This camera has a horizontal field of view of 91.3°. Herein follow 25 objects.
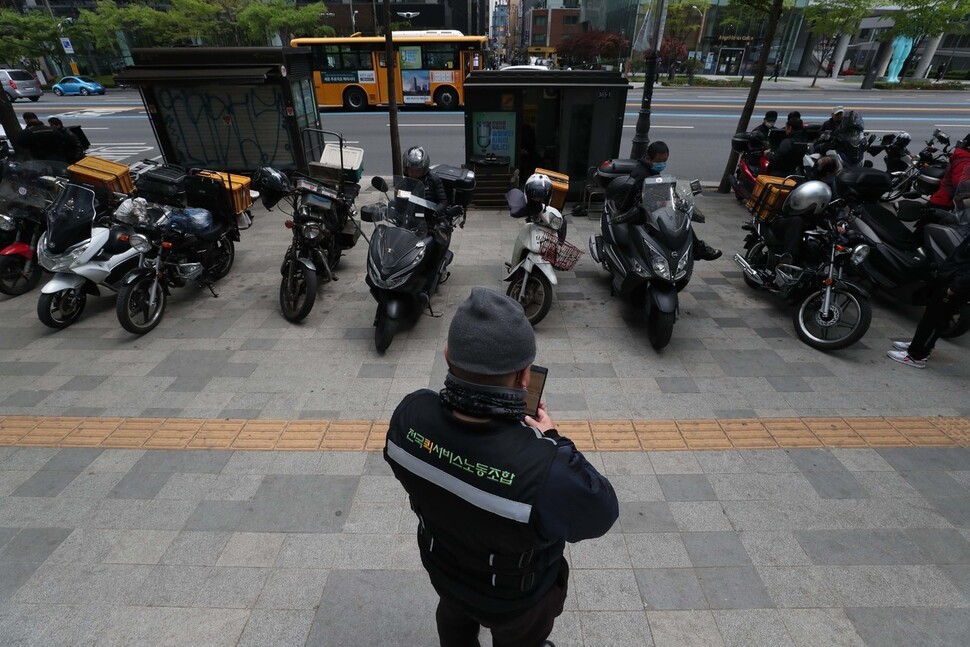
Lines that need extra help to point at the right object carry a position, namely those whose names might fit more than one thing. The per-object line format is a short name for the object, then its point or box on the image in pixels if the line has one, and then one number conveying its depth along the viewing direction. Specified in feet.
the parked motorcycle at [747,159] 28.19
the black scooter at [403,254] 15.93
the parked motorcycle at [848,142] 27.55
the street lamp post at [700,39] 138.66
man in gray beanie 4.49
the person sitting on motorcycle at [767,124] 31.68
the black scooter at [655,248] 15.72
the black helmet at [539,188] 16.64
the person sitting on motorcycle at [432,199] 17.46
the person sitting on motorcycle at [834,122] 30.32
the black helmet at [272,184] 18.99
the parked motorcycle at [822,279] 15.71
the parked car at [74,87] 91.50
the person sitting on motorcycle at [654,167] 17.46
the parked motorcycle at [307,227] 17.98
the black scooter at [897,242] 16.67
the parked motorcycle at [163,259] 16.72
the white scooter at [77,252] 16.42
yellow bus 62.59
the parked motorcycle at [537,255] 17.16
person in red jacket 20.83
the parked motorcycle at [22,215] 19.74
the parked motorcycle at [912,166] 27.02
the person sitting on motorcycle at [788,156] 26.81
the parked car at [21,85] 78.69
